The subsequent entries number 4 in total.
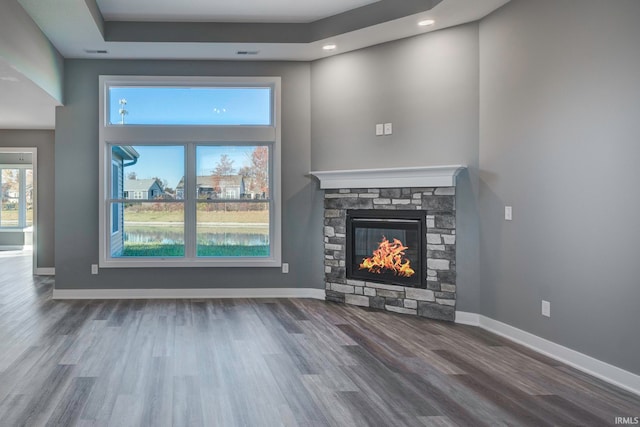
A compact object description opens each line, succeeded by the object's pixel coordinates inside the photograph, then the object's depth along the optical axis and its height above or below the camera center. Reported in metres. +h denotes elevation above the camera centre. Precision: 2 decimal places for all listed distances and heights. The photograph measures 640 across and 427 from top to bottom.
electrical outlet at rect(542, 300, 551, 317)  3.56 -0.79
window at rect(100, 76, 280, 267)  5.62 +0.43
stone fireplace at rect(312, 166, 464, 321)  4.61 -0.35
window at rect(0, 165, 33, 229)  11.56 +0.24
